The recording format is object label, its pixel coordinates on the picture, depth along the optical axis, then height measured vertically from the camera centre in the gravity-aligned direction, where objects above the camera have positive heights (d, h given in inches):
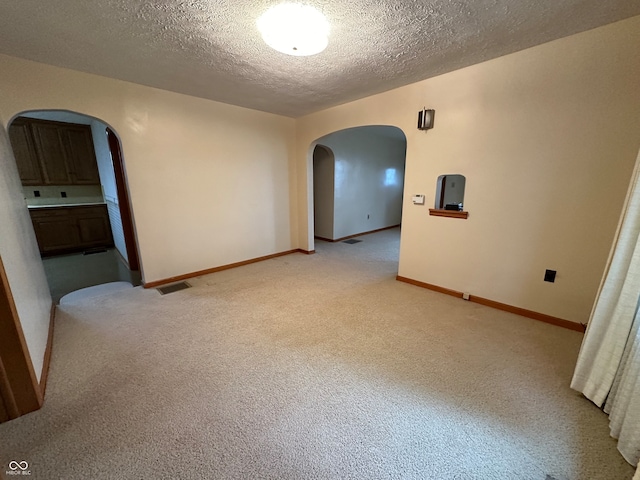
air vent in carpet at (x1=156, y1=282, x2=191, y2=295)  123.0 -53.2
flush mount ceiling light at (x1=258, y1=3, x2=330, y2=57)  63.4 +39.9
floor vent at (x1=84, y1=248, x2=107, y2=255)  195.8 -55.2
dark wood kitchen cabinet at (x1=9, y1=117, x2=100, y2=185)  174.7 +20.7
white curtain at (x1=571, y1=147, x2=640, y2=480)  47.5 -33.4
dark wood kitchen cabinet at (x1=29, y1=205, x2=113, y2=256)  179.0 -35.8
